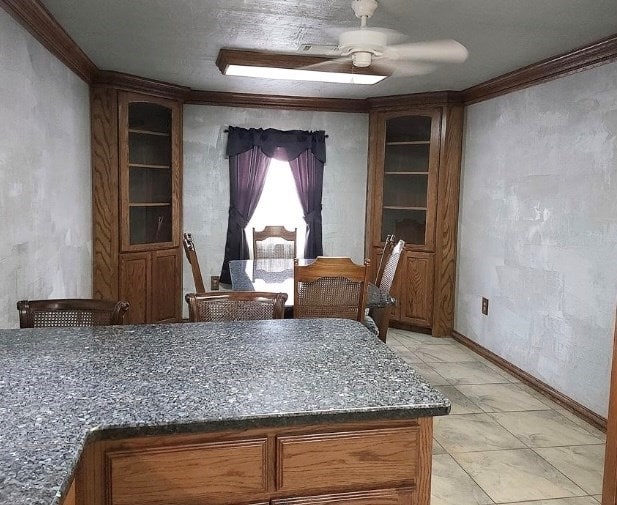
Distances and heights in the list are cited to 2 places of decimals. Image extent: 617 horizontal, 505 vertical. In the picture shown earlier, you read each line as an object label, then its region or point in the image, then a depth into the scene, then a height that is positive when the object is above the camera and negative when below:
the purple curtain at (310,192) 5.65 +0.08
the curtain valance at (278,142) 5.44 +0.54
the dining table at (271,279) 3.24 -0.51
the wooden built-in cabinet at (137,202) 4.70 -0.06
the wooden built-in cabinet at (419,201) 5.25 +0.02
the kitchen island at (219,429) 1.26 -0.50
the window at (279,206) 5.63 -0.07
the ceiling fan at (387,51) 2.77 +0.90
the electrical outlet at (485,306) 4.79 -0.83
